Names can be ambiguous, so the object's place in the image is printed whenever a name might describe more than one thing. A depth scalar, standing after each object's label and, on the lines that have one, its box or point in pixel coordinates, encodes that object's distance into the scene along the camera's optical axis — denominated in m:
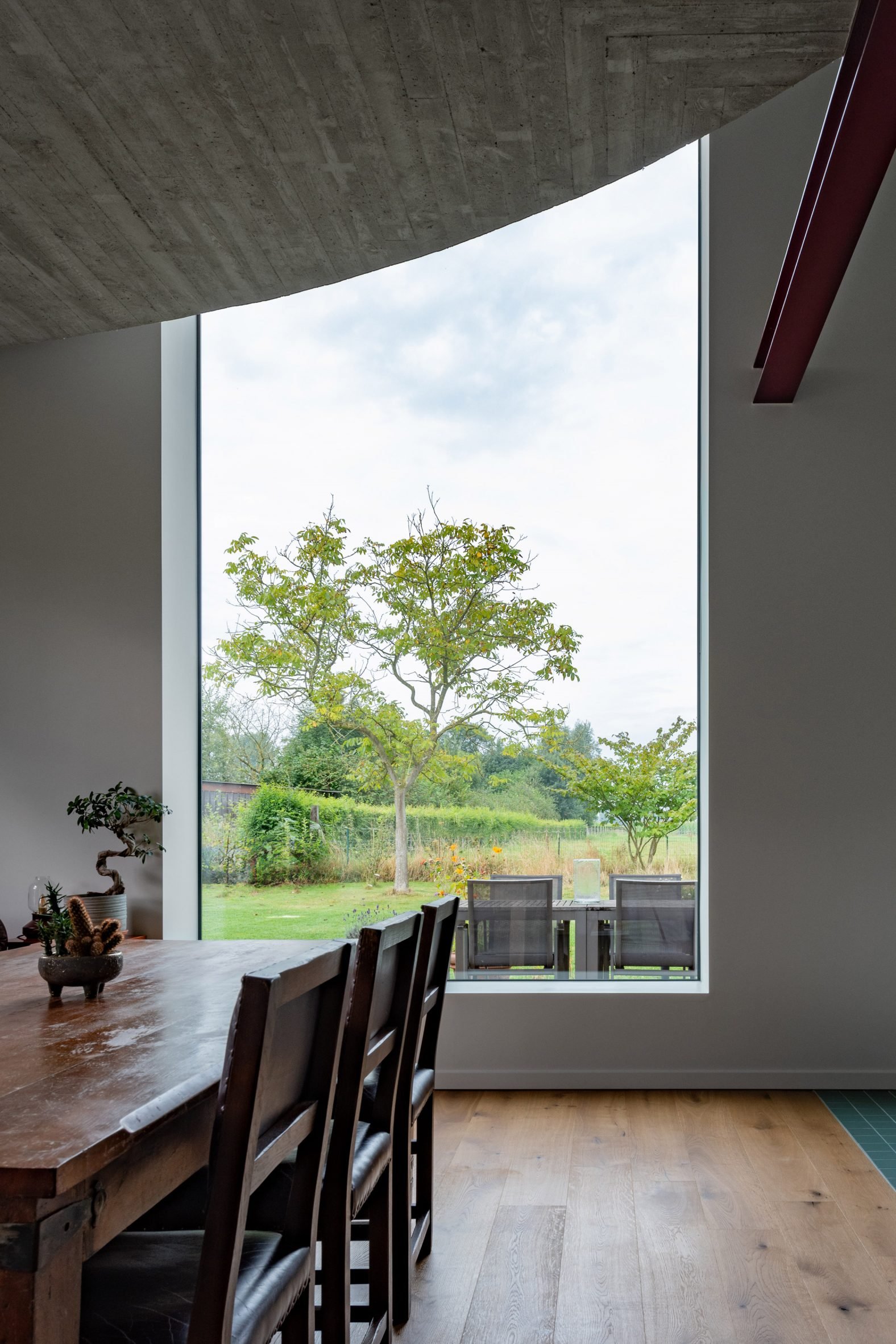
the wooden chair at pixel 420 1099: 2.47
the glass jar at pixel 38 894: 2.42
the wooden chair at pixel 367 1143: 1.88
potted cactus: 2.18
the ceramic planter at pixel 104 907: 4.49
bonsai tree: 4.59
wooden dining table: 1.14
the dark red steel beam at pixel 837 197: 3.08
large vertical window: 4.89
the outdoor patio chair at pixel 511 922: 4.84
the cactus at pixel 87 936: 2.20
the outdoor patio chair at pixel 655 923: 4.77
